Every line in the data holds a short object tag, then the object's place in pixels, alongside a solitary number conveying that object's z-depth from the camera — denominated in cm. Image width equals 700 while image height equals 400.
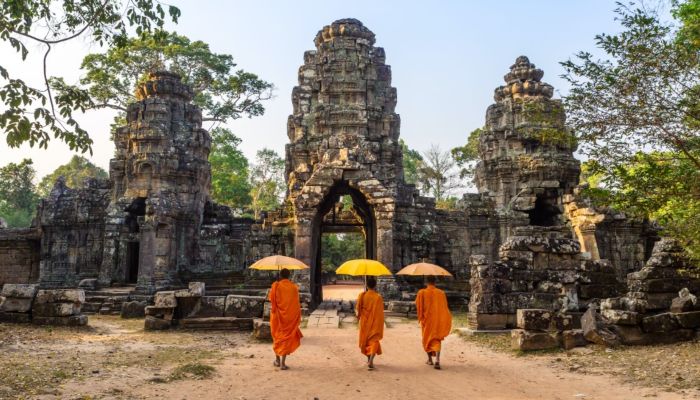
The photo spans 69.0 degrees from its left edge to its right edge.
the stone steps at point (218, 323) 1027
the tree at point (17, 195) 3856
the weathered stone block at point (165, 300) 1039
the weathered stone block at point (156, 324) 1020
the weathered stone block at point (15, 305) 1036
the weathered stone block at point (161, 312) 1038
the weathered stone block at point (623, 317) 773
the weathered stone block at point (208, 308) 1059
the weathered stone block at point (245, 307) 1055
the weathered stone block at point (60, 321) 1038
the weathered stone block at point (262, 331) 928
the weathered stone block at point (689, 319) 757
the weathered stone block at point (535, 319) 816
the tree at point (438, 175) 3812
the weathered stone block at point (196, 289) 1061
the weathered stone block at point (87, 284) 1609
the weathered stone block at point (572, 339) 798
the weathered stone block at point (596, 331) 766
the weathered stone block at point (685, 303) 768
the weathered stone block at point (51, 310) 1044
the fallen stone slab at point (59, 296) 1052
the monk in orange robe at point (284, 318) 711
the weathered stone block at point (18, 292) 1042
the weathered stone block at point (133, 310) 1266
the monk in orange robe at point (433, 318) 726
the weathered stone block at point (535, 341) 801
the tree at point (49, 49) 463
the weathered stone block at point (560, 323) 821
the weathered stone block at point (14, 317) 1030
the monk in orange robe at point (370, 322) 708
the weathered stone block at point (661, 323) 762
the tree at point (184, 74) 2738
